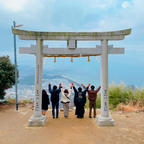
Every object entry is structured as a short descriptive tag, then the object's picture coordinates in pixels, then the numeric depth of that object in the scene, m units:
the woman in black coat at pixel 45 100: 6.88
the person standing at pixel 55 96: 6.86
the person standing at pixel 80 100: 6.99
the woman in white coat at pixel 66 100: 7.10
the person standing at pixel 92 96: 6.94
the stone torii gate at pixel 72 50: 6.28
